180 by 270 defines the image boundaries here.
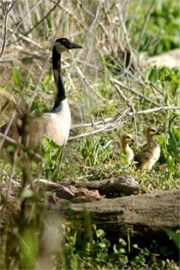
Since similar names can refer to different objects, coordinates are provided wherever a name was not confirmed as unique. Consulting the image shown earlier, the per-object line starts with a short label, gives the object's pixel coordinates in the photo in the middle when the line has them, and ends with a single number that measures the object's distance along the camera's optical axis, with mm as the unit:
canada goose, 16141
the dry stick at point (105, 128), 16812
